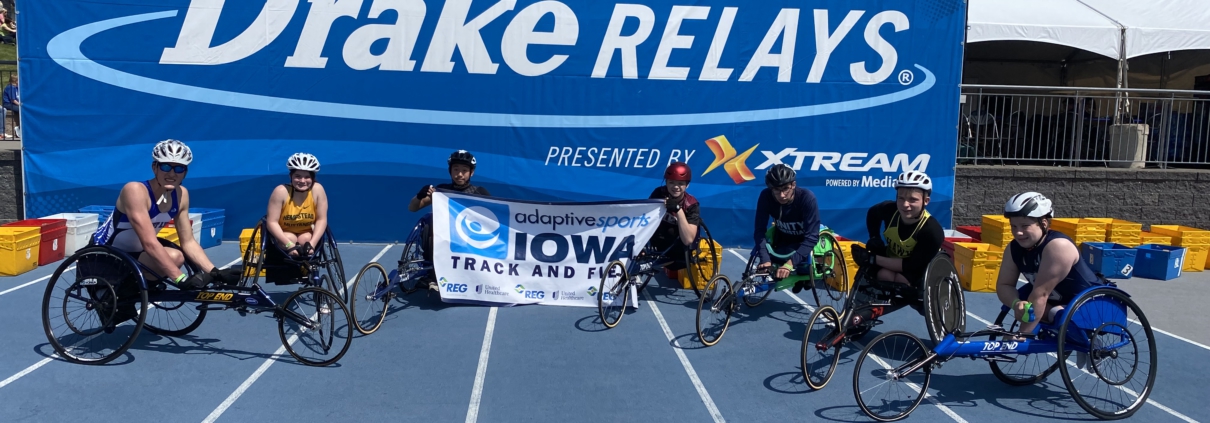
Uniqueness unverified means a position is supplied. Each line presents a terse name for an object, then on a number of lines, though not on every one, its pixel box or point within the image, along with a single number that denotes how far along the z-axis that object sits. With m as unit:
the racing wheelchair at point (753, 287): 6.58
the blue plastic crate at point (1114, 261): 9.92
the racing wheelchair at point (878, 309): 5.62
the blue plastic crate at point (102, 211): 10.41
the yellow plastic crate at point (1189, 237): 10.66
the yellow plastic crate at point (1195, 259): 10.59
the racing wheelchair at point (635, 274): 7.18
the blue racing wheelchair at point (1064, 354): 5.04
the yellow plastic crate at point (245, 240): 8.94
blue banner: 10.58
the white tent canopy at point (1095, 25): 13.92
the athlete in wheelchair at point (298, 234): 6.75
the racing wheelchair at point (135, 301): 5.71
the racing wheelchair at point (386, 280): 6.81
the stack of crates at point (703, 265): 8.29
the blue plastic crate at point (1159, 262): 9.89
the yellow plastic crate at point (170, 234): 9.59
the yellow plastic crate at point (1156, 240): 10.80
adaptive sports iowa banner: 7.59
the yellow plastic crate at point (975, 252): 9.12
